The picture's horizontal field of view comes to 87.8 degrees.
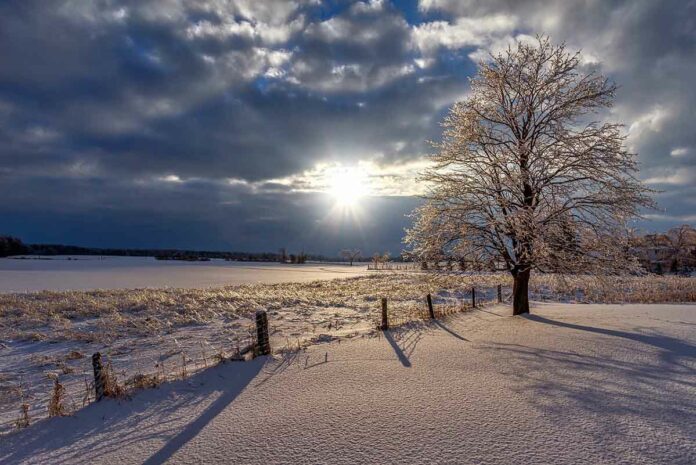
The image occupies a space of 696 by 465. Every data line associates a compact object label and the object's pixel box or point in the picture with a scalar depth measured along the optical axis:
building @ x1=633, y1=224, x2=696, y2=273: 39.25
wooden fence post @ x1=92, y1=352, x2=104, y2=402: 5.33
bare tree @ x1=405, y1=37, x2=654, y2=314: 10.72
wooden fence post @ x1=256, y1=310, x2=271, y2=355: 7.21
